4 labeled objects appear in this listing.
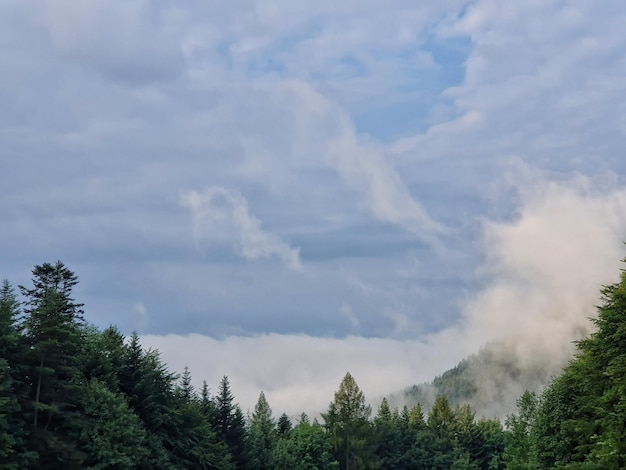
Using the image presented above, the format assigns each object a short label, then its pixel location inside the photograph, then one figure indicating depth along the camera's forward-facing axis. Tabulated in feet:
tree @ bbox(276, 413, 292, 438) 632.38
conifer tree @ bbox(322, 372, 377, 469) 567.18
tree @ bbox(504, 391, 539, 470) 383.45
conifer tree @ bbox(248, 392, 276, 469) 427.33
